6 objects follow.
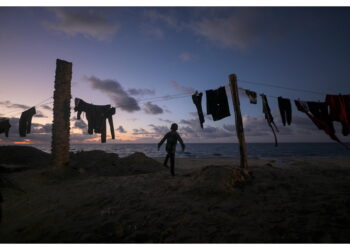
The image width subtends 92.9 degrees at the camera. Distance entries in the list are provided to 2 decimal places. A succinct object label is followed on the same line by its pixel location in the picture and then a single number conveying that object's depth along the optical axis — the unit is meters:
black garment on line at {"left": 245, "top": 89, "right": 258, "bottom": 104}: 8.92
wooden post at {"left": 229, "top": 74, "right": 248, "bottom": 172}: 8.11
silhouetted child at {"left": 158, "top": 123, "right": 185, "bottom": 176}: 8.05
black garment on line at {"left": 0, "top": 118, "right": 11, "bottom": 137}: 12.02
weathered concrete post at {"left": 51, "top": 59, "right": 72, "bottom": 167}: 9.94
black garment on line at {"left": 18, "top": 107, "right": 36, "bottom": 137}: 11.41
